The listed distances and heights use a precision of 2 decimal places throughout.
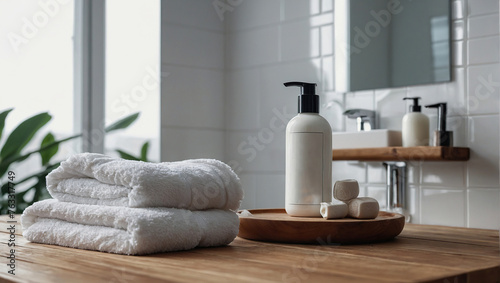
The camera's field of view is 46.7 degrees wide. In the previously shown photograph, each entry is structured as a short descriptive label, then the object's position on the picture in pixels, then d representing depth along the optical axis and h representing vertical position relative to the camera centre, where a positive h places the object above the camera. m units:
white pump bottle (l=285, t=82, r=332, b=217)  1.03 -0.01
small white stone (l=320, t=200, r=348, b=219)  0.98 -0.09
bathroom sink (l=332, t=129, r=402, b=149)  1.60 +0.05
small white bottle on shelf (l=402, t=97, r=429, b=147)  1.55 +0.08
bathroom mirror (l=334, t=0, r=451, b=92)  1.61 +0.34
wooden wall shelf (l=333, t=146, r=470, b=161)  1.48 +0.01
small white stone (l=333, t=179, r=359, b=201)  1.03 -0.06
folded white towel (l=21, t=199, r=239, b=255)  0.81 -0.11
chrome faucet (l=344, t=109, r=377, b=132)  1.71 +0.11
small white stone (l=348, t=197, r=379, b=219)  1.00 -0.09
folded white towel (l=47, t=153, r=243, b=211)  0.84 -0.04
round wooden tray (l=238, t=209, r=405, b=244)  0.93 -0.12
